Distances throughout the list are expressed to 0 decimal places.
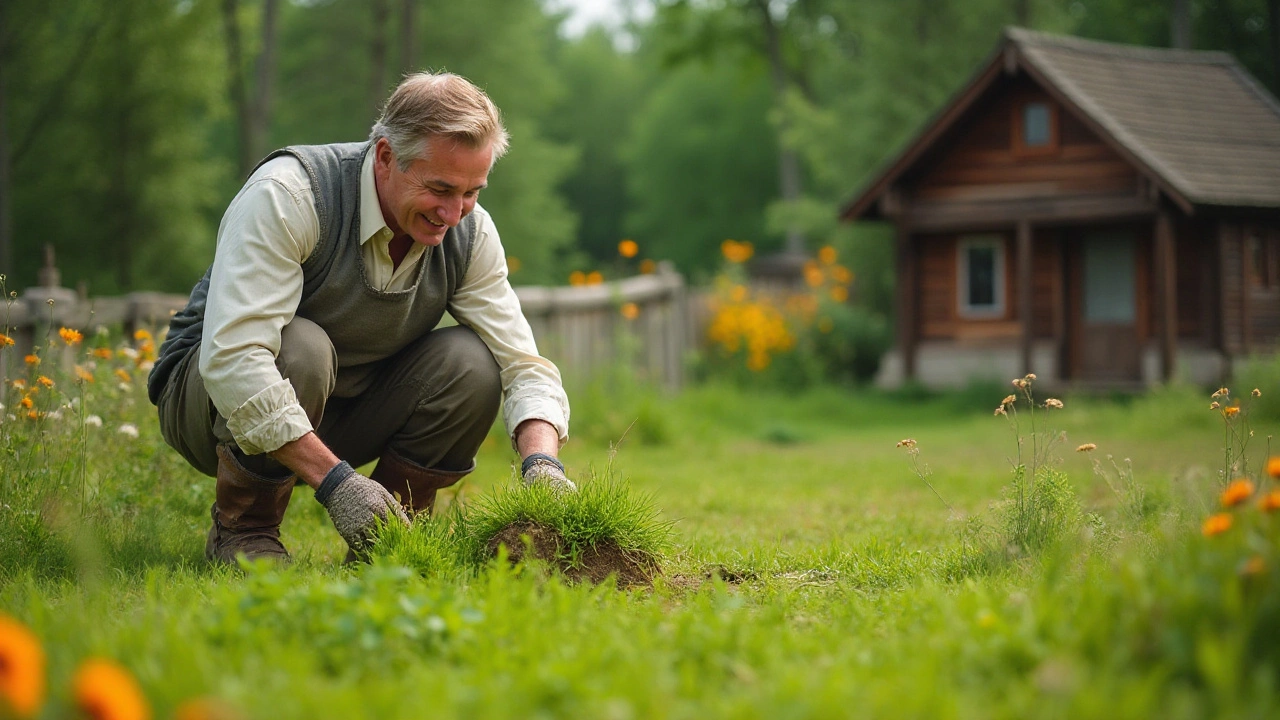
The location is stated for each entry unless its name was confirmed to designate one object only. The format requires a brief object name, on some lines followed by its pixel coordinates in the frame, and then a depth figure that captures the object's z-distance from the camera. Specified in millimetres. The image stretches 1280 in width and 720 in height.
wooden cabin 14594
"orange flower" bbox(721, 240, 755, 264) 14508
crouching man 3340
